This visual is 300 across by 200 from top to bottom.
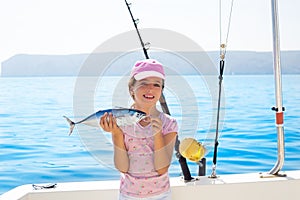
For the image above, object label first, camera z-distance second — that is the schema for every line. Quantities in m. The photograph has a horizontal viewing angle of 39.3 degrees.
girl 1.35
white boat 1.66
